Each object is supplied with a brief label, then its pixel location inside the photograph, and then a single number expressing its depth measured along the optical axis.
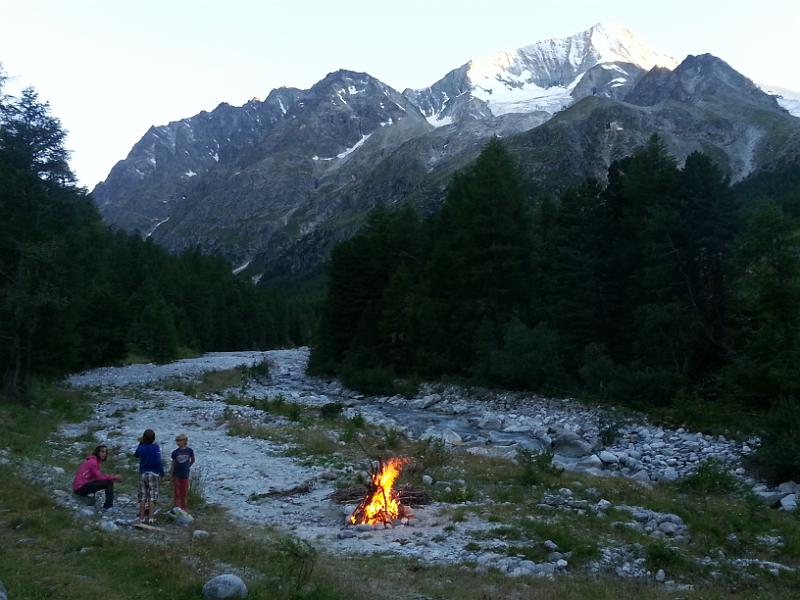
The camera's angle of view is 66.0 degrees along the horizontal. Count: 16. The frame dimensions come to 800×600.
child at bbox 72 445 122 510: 14.65
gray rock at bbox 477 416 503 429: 32.49
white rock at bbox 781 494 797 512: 15.90
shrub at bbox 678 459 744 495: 17.92
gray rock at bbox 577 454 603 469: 22.97
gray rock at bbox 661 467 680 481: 20.52
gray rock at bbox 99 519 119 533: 12.36
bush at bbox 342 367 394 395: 46.31
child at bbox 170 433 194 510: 14.65
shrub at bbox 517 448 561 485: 17.80
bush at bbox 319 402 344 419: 32.54
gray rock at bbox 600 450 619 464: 23.58
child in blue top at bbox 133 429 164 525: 13.88
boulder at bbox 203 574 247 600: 8.57
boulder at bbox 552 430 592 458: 25.69
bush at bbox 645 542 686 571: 11.29
